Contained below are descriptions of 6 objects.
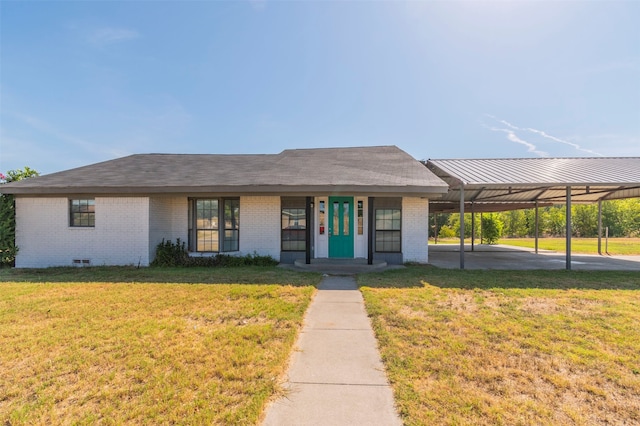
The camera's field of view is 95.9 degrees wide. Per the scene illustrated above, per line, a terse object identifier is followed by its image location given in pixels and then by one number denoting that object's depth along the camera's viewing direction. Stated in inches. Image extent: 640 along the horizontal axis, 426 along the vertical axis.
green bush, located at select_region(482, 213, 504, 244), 843.4
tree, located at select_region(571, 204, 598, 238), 1273.4
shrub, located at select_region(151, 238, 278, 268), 392.8
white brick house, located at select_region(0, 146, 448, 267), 365.4
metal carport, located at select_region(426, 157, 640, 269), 365.4
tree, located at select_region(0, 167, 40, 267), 383.6
